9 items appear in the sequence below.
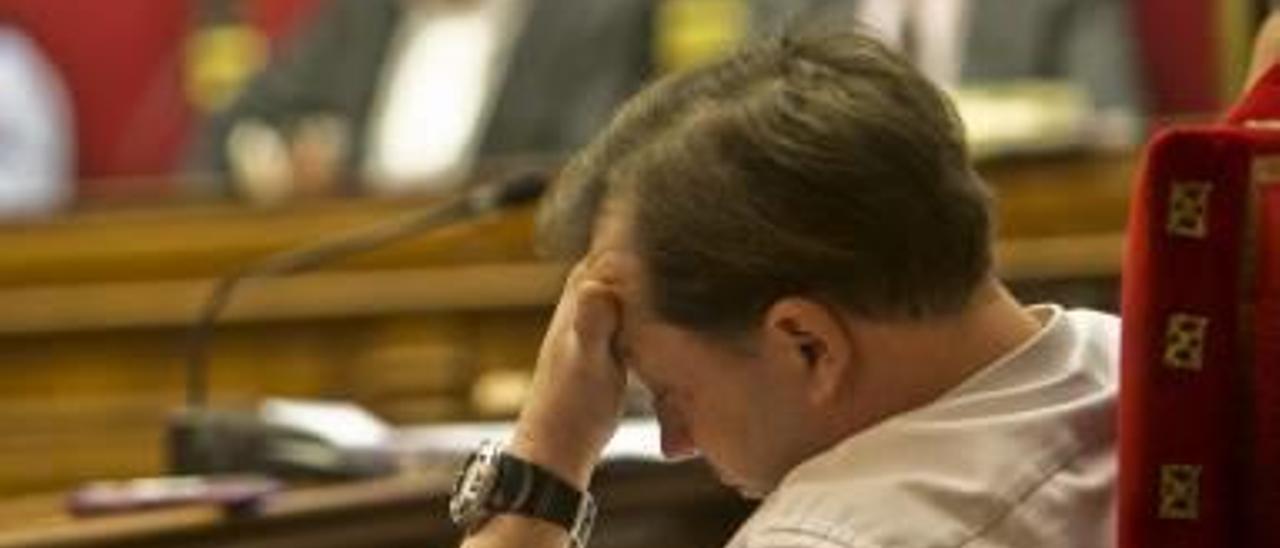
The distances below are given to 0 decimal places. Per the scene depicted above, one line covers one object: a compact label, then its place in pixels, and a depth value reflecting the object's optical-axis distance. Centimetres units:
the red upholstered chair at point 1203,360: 315
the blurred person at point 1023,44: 1141
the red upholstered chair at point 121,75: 1555
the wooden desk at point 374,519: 537
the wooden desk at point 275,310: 891
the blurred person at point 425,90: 1237
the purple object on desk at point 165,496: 556
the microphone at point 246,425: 625
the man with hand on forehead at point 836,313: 308
